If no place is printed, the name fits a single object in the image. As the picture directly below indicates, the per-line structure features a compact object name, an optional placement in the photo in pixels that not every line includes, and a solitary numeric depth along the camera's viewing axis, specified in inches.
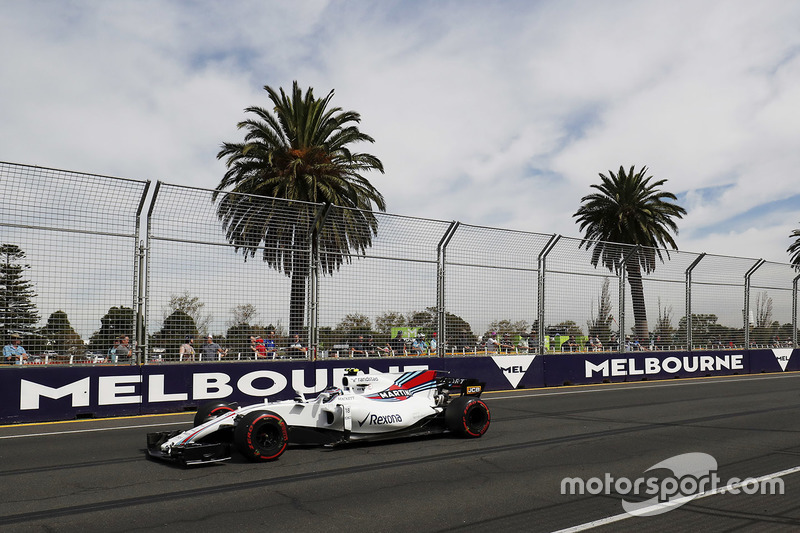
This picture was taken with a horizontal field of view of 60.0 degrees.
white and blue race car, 295.6
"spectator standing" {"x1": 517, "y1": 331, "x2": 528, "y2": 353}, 706.8
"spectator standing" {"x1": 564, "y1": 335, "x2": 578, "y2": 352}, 741.9
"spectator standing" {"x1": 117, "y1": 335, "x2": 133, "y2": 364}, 478.3
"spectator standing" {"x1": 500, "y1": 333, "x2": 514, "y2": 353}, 686.9
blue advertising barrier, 440.1
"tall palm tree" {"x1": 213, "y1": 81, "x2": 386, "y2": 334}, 1016.2
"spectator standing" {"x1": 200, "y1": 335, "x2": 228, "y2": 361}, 504.7
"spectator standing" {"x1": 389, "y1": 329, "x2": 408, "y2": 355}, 605.0
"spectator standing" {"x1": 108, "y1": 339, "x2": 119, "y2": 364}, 473.1
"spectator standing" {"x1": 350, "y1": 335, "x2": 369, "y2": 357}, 581.9
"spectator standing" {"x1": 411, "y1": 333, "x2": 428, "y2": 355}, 628.0
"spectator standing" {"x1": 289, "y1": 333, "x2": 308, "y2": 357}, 553.0
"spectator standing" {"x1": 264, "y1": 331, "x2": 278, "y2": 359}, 538.3
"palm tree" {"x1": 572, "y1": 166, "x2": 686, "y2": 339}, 1475.1
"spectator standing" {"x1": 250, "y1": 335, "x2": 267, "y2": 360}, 526.9
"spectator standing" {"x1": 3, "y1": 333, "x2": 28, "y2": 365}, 433.7
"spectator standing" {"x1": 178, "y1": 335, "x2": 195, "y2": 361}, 497.7
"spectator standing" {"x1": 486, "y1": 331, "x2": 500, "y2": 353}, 670.5
